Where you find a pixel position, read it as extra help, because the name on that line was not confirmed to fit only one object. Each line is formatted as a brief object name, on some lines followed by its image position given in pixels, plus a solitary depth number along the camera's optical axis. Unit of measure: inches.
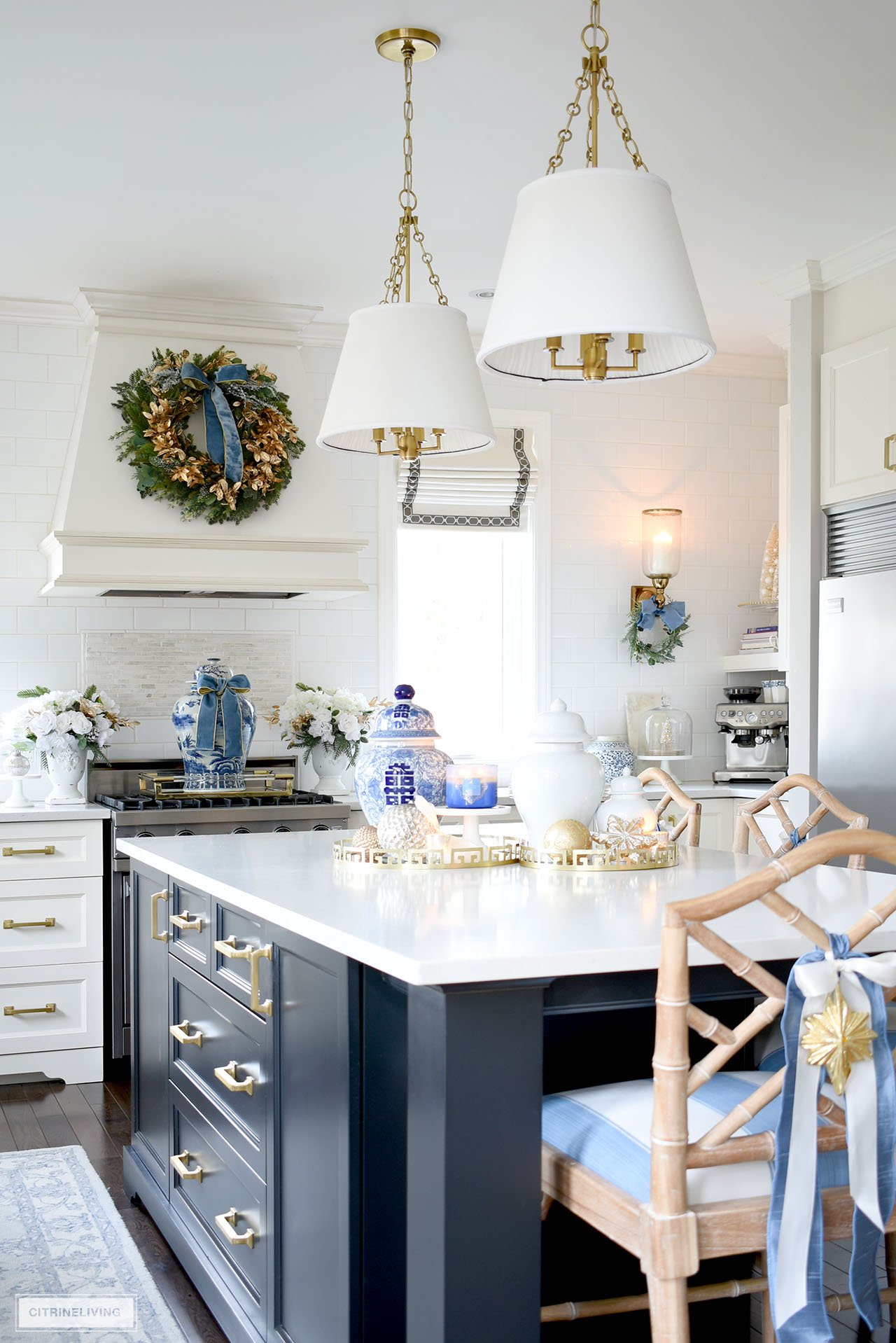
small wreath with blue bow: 231.6
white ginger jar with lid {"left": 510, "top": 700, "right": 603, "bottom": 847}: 102.2
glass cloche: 227.3
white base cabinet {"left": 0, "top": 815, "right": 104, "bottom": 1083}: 175.8
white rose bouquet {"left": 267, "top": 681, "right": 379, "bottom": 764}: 204.2
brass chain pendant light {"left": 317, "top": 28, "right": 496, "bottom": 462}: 104.2
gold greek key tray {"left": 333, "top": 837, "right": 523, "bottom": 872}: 99.0
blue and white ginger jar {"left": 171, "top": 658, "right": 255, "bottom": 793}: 191.6
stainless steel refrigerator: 166.6
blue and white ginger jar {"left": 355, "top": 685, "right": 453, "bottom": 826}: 108.9
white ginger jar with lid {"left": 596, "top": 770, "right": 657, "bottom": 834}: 107.3
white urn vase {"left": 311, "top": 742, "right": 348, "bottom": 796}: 206.2
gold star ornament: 61.0
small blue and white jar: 211.8
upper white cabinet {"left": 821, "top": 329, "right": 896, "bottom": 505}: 174.6
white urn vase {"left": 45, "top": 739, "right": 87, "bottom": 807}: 187.8
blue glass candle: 107.1
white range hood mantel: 187.9
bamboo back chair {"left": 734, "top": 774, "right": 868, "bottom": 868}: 111.6
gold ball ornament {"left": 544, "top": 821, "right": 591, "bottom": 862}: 99.0
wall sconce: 230.5
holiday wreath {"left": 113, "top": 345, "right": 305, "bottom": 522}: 189.6
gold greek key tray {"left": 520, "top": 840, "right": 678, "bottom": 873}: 98.1
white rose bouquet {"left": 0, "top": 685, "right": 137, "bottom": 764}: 186.4
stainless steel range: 178.7
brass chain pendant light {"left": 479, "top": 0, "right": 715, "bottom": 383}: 79.2
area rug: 100.9
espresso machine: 221.0
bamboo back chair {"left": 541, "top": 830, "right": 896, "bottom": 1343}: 60.2
